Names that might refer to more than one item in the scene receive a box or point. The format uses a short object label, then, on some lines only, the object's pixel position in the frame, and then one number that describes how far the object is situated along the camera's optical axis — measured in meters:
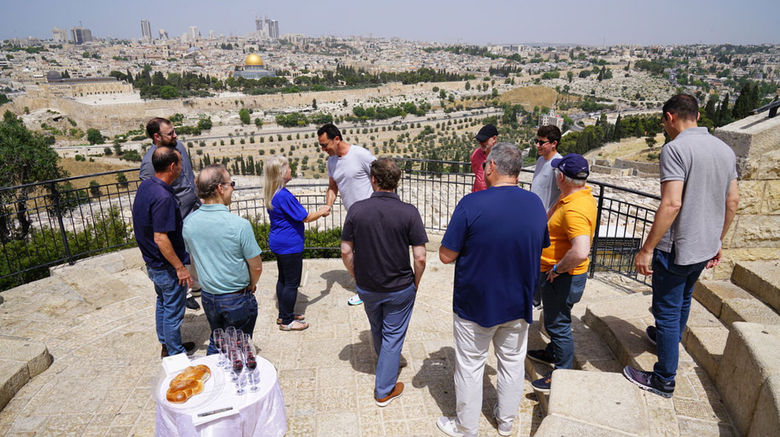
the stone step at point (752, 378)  1.96
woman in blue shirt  3.37
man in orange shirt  2.42
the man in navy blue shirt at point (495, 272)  2.13
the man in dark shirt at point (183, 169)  3.69
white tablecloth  2.06
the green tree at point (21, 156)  15.84
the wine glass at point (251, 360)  2.27
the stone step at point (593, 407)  2.12
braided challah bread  2.12
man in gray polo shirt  2.23
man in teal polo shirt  2.54
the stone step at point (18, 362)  2.84
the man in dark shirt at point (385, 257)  2.51
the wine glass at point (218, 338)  2.43
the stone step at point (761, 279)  3.13
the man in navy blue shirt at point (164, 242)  2.80
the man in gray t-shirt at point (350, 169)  3.92
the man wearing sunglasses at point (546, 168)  3.53
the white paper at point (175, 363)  2.33
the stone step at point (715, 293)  3.24
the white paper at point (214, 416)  2.03
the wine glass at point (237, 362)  2.26
